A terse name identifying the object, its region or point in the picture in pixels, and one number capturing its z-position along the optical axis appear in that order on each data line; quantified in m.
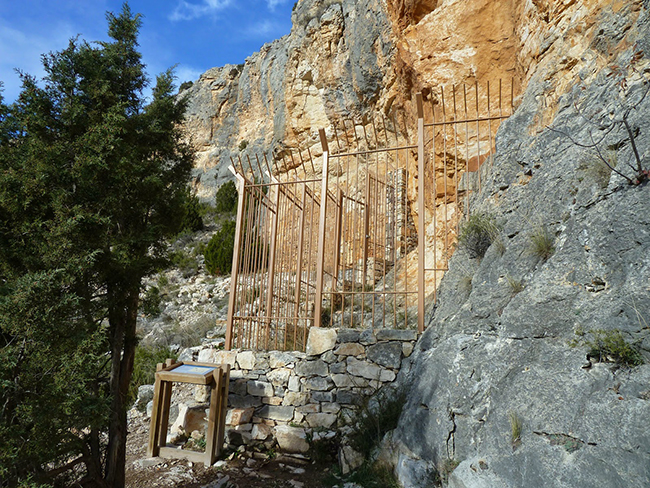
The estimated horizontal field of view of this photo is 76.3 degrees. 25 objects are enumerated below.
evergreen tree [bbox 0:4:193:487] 3.00
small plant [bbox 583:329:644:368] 2.28
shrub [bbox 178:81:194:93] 29.50
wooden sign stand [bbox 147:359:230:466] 4.42
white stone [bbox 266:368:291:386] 5.21
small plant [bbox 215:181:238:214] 21.77
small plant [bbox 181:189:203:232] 19.77
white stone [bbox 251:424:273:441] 4.92
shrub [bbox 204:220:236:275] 16.12
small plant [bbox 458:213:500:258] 3.98
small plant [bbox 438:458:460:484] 2.85
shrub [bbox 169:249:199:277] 16.53
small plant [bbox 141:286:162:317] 4.66
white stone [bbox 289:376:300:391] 5.09
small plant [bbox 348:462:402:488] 3.36
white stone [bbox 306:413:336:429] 4.84
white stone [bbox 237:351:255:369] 5.40
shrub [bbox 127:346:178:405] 8.92
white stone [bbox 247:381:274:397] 5.21
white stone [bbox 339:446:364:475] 4.03
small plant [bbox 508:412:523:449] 2.52
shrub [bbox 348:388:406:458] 3.87
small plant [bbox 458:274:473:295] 3.90
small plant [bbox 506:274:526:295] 3.25
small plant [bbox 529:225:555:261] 3.20
